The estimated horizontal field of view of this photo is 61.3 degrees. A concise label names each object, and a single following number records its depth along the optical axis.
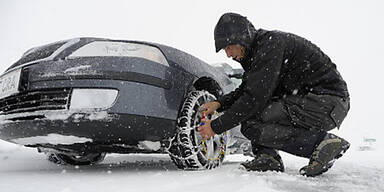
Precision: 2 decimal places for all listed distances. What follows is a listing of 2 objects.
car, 1.88
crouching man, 1.99
